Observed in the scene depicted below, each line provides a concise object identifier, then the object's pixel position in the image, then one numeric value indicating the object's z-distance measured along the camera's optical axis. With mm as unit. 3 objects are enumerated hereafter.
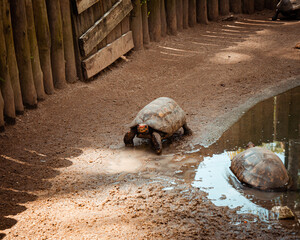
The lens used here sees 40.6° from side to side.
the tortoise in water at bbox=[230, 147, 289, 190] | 4773
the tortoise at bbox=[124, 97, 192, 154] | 5875
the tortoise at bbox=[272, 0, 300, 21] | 12195
